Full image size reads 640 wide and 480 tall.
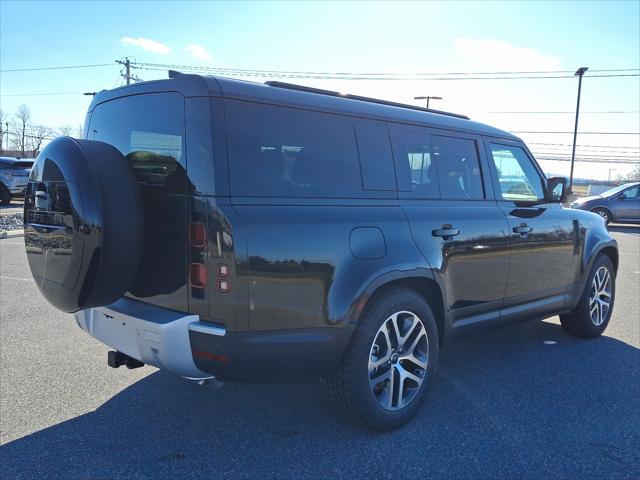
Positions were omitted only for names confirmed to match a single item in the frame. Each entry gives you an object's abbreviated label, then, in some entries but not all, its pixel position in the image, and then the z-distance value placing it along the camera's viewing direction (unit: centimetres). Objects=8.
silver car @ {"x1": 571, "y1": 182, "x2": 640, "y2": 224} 1847
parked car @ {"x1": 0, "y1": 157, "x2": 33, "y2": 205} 1947
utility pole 4391
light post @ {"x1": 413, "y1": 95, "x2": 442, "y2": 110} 3634
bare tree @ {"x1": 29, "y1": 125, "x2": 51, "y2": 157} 8606
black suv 264
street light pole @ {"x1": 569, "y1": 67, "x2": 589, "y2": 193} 3073
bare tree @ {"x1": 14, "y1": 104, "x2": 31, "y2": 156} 8838
